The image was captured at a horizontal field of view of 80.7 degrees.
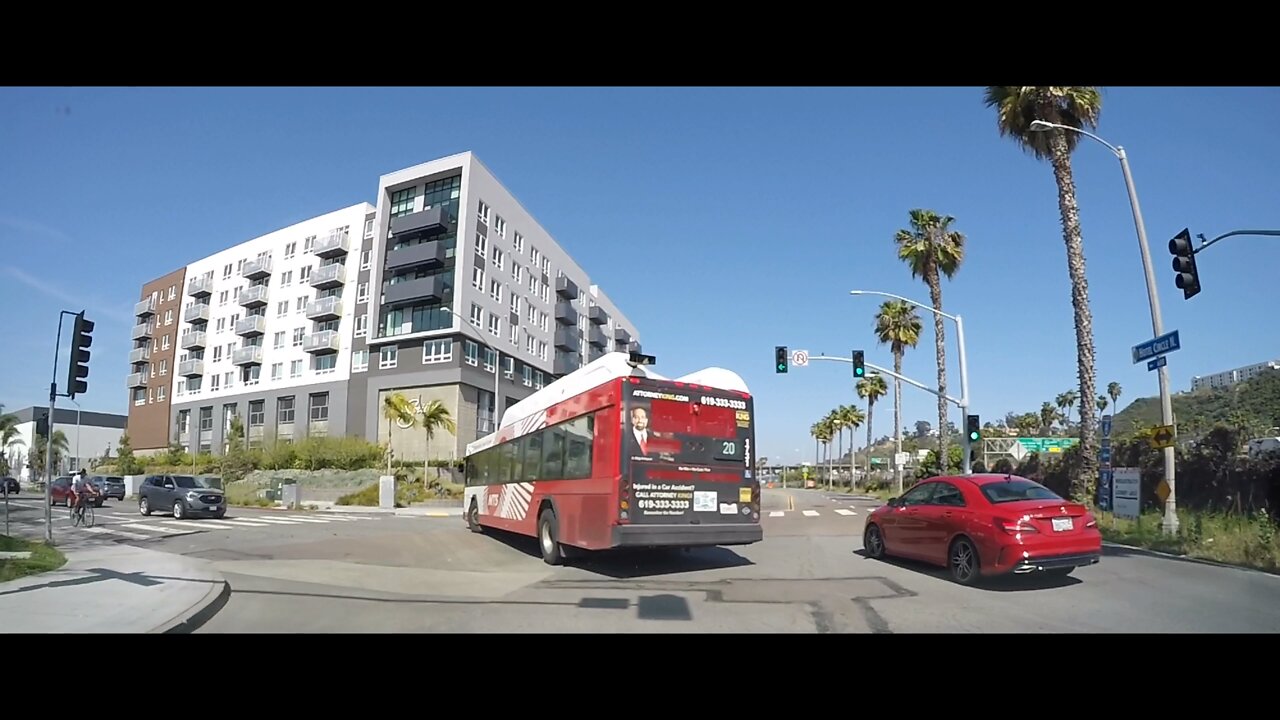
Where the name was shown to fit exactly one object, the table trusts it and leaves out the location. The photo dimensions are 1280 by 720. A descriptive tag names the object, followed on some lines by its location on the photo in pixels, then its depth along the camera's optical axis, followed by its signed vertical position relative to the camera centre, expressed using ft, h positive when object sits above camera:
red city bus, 36.65 -0.09
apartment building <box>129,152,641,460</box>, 174.91 +36.39
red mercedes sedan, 31.14 -2.68
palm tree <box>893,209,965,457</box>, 118.01 +32.97
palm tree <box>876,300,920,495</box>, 153.48 +28.30
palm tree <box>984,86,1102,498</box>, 67.97 +31.09
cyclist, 74.08 -4.41
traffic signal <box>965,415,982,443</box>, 91.56 +4.69
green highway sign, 205.75 +7.19
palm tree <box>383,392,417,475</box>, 144.66 +8.76
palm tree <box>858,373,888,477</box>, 211.61 +21.33
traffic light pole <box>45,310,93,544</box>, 49.19 -0.01
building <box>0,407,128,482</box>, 332.02 +6.62
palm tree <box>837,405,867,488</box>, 291.79 +18.30
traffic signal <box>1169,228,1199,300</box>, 47.73 +12.83
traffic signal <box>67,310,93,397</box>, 51.93 +6.36
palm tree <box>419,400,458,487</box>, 143.54 +7.64
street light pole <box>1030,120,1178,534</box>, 50.98 +10.83
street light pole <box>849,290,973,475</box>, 95.04 +11.20
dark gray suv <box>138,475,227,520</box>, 86.02 -5.35
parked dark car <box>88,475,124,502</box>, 139.25 -6.72
